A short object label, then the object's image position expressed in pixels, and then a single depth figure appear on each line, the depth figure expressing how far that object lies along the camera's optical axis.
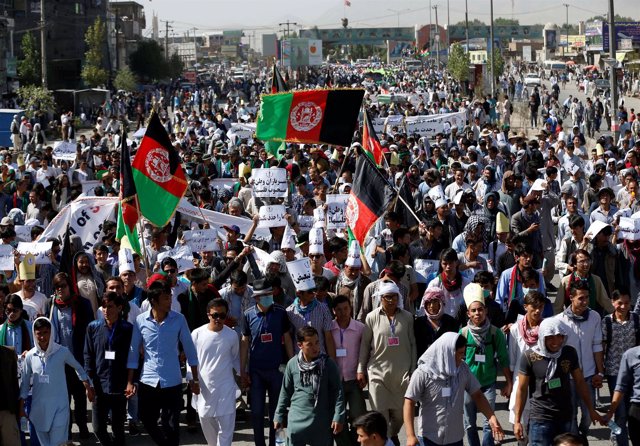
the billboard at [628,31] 82.56
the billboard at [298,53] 107.62
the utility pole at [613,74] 28.53
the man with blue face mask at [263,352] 9.12
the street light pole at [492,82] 48.69
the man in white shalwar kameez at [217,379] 8.87
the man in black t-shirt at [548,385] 7.84
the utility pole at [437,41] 97.51
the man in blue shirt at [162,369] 8.96
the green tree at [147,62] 90.12
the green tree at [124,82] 70.69
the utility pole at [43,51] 46.25
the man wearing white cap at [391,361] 8.84
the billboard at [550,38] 157.25
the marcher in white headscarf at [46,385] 8.84
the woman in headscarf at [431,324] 8.96
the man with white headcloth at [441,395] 7.68
